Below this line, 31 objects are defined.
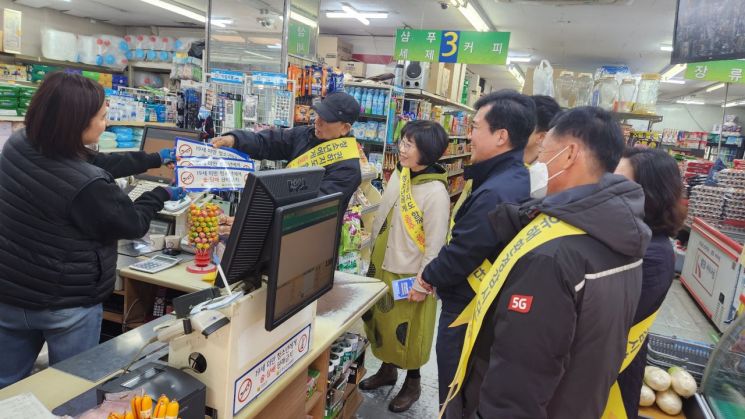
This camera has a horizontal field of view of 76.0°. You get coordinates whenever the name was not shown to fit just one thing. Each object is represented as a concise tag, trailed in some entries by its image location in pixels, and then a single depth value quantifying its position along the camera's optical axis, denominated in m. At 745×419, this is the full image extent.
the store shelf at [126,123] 5.27
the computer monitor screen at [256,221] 1.30
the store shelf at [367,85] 5.41
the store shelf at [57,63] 9.59
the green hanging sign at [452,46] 7.99
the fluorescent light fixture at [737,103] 16.53
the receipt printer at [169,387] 1.24
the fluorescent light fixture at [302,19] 4.65
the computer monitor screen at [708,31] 3.48
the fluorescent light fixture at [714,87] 13.93
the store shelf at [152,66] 9.96
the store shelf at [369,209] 4.58
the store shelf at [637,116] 4.56
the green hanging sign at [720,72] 7.63
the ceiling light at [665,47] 10.14
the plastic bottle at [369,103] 5.45
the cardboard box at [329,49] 9.77
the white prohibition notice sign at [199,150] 2.18
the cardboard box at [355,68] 7.79
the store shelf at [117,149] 5.24
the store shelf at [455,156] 8.03
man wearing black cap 3.05
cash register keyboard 3.09
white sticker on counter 1.41
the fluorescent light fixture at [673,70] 11.01
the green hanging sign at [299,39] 4.56
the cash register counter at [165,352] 1.49
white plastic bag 5.11
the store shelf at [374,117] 5.51
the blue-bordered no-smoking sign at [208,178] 2.10
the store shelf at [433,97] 6.13
